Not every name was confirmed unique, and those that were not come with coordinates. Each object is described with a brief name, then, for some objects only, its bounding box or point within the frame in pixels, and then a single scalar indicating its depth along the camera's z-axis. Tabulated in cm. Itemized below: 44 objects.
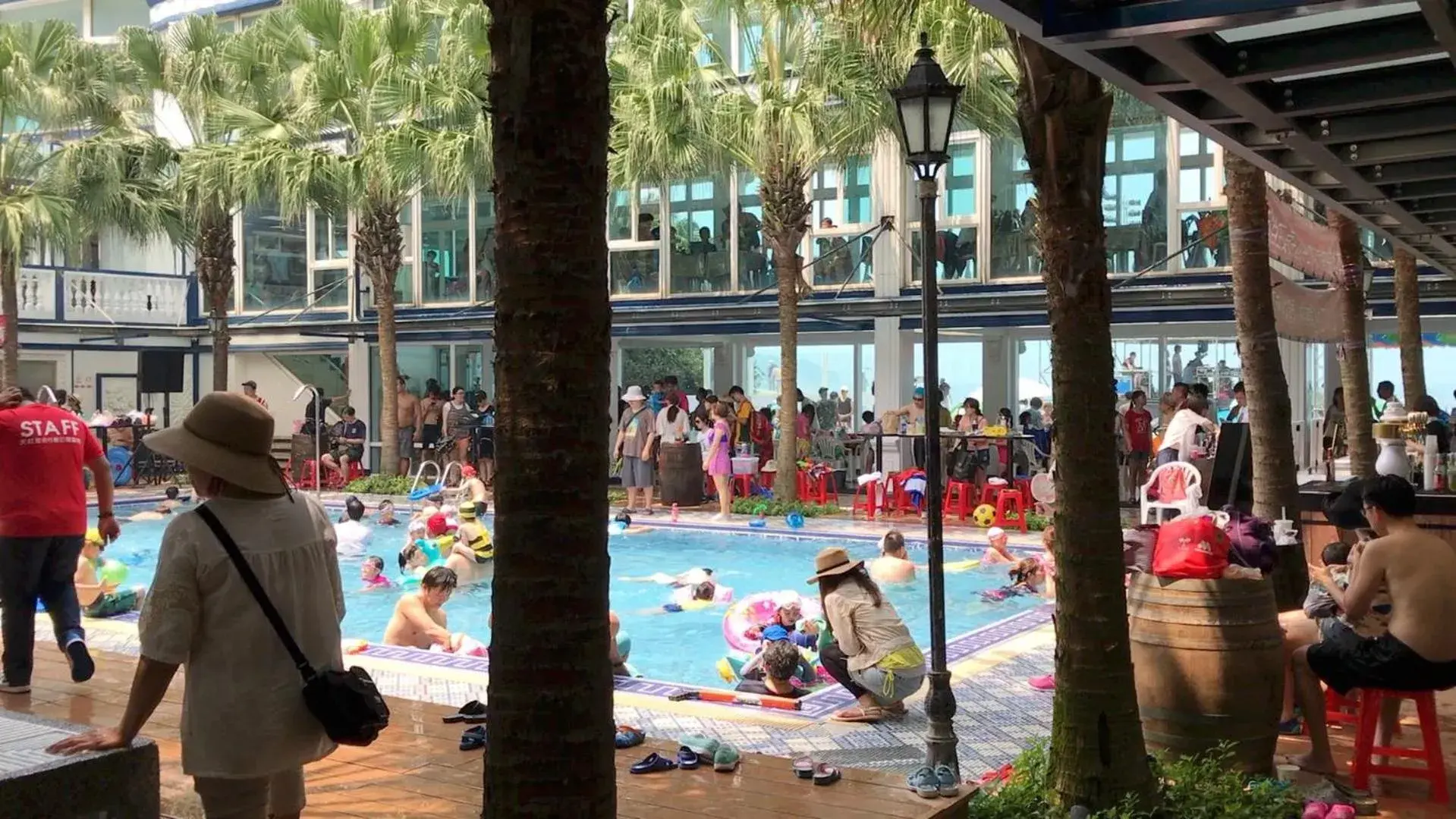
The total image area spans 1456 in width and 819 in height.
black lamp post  561
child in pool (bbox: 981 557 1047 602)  1184
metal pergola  425
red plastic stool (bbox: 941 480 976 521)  1636
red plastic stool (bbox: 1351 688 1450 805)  513
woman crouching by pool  721
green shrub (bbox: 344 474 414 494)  2052
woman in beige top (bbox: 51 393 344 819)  317
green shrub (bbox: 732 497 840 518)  1695
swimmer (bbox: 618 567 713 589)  1237
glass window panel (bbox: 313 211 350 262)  2591
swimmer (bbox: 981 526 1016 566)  1257
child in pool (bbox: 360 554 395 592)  1322
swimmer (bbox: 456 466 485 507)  1561
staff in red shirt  623
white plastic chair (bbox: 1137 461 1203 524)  980
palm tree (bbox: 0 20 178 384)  2017
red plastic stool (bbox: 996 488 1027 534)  1552
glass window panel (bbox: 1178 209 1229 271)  1764
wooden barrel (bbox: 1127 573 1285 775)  529
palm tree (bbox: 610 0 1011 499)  1633
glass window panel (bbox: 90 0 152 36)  2961
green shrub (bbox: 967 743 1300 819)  460
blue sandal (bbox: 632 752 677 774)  486
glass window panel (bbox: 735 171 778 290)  2097
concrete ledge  320
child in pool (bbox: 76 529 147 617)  1071
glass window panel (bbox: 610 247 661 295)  2202
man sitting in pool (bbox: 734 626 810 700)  786
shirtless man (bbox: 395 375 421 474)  2209
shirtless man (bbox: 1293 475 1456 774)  505
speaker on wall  2362
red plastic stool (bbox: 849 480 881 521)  1653
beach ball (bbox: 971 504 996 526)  1566
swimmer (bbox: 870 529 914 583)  1136
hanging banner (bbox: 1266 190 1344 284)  916
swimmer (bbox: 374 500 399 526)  1716
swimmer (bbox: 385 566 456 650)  940
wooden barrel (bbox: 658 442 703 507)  1839
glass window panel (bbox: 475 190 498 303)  2350
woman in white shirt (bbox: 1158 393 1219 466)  1283
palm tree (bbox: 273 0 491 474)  1908
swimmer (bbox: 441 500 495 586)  1267
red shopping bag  540
